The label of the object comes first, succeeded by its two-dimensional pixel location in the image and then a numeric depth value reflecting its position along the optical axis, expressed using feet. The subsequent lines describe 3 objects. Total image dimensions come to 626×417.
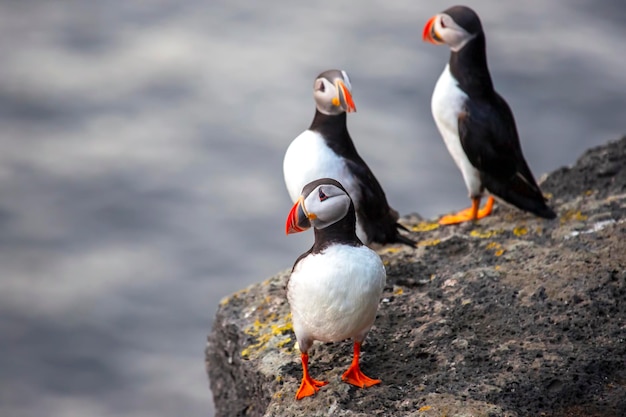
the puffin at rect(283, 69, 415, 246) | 36.70
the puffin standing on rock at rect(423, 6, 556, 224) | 42.86
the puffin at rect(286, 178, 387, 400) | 28.17
